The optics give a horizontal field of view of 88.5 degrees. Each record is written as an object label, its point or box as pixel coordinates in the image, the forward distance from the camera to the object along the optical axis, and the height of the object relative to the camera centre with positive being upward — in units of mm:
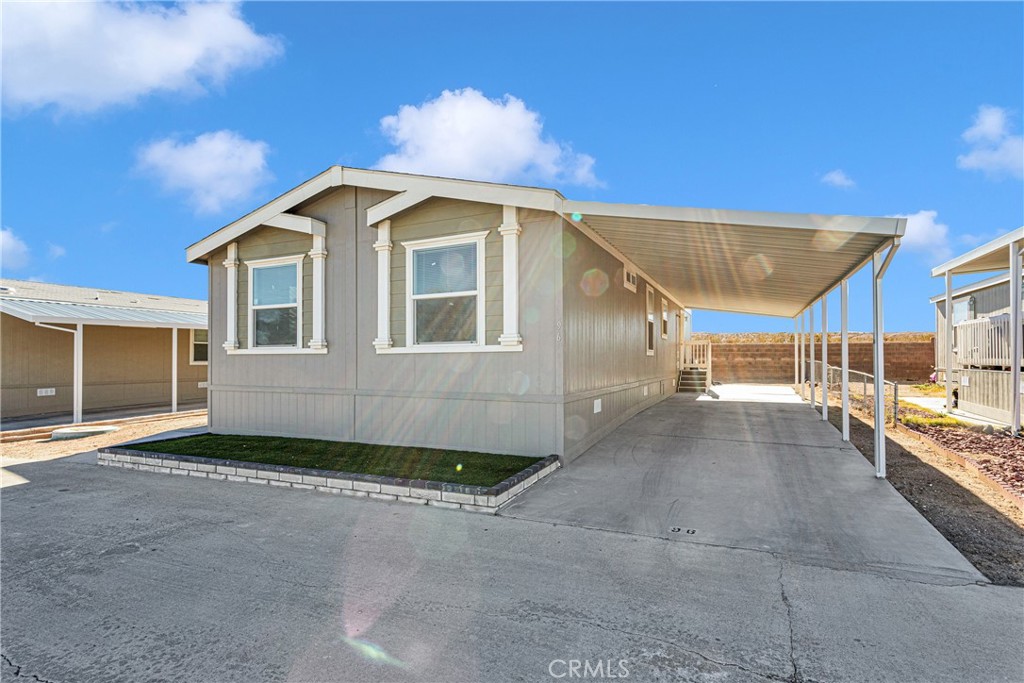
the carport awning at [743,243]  5293 +1302
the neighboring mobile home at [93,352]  11906 -34
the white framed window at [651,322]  12047 +650
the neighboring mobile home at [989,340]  8539 +219
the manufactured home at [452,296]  6242 +763
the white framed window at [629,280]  9531 +1337
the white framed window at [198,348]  15906 +88
